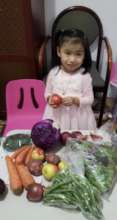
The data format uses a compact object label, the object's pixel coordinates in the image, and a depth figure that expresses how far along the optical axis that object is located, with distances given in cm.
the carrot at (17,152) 104
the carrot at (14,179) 91
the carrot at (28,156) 102
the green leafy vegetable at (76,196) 84
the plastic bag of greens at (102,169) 90
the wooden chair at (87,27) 198
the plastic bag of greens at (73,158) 94
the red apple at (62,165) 97
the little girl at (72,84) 133
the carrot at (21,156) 102
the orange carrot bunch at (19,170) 92
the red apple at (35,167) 98
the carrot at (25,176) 92
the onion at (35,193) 88
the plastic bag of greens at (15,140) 112
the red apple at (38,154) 103
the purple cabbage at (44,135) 107
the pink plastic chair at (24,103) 166
